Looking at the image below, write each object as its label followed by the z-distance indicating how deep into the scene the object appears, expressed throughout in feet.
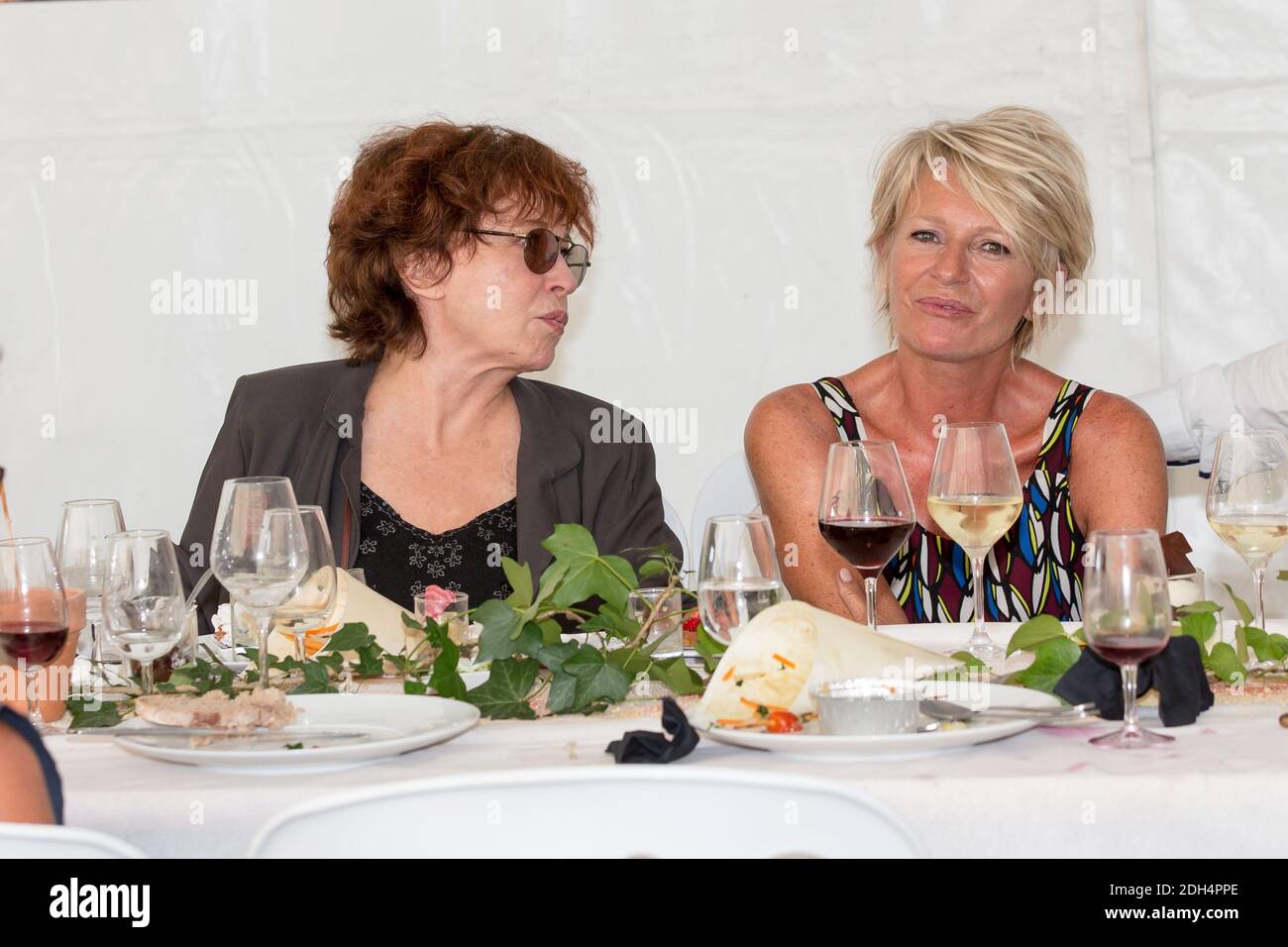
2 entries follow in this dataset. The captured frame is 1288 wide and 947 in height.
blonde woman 7.61
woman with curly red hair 8.30
